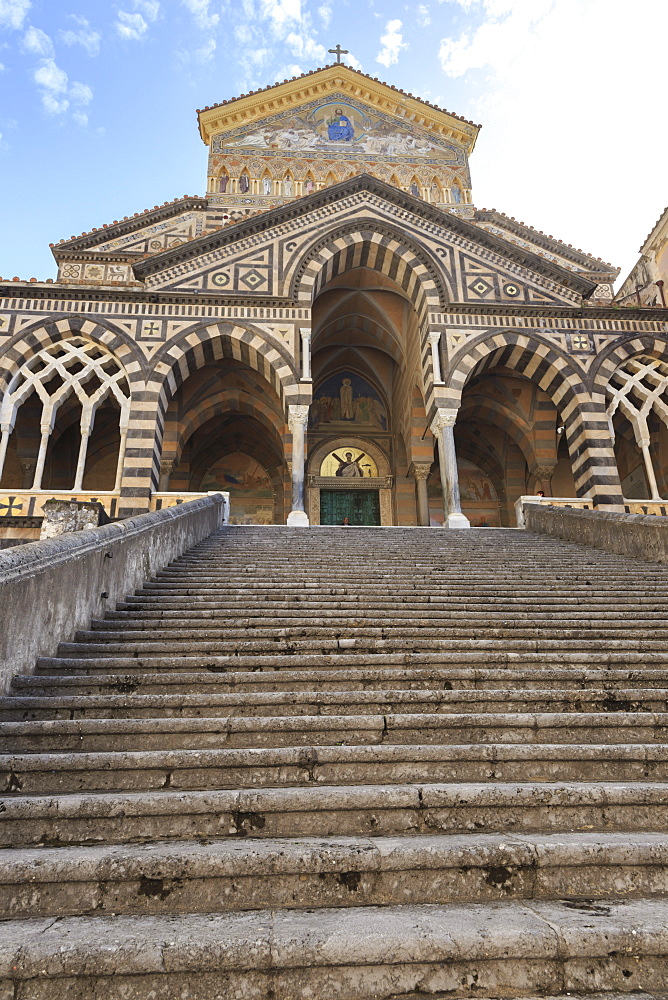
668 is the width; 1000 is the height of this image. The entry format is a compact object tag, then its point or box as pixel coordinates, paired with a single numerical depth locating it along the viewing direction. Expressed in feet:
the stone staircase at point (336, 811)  6.64
